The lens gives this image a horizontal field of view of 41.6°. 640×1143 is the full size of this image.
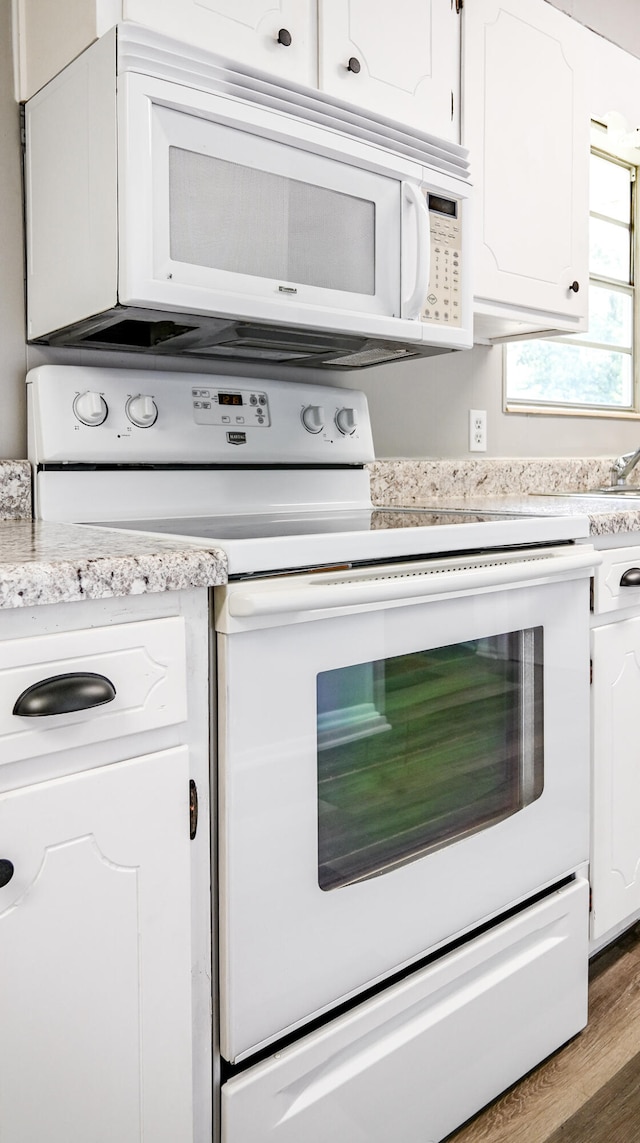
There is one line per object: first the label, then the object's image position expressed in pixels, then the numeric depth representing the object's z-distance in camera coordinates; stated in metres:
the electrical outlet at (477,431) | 2.26
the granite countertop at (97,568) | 0.77
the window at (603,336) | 2.72
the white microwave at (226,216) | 1.16
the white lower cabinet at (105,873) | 0.79
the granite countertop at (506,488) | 1.63
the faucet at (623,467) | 2.51
